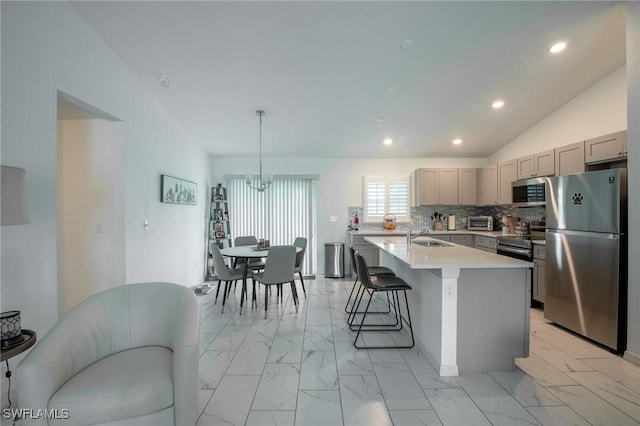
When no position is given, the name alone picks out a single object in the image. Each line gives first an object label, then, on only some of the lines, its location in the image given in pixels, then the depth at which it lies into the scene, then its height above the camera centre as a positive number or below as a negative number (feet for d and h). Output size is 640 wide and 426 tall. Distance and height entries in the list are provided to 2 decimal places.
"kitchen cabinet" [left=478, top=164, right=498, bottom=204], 16.35 +1.53
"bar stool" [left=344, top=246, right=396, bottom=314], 10.09 -2.18
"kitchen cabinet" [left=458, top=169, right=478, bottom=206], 17.88 +1.56
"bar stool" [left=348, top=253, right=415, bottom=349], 8.58 -2.27
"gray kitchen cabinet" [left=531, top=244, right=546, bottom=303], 11.73 -2.53
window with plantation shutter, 19.20 +0.88
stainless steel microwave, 12.35 +0.86
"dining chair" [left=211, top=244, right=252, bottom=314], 12.05 -2.58
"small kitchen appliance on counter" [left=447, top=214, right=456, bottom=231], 18.60 -0.76
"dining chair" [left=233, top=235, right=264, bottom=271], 13.96 -1.83
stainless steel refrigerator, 8.41 -1.40
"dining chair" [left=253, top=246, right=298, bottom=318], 11.36 -2.19
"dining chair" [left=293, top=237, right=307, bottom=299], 13.80 -2.17
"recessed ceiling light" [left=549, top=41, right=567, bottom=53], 9.65 +5.56
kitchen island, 7.32 -2.66
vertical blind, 19.16 +0.16
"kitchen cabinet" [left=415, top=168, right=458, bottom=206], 17.95 +1.56
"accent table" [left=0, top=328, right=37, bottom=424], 4.45 -2.17
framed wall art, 12.37 +1.00
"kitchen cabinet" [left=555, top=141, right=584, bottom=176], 10.90 +2.05
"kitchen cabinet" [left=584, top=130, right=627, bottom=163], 9.37 +2.17
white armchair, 4.25 -2.61
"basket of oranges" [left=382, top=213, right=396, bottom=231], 18.78 -0.71
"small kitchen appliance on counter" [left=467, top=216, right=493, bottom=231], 17.62 -0.74
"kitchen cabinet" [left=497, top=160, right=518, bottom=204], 14.87 +1.75
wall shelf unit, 17.97 -0.61
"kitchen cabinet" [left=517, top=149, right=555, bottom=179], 12.35 +2.12
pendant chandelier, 12.99 +1.50
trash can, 18.31 -3.08
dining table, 12.00 -1.80
